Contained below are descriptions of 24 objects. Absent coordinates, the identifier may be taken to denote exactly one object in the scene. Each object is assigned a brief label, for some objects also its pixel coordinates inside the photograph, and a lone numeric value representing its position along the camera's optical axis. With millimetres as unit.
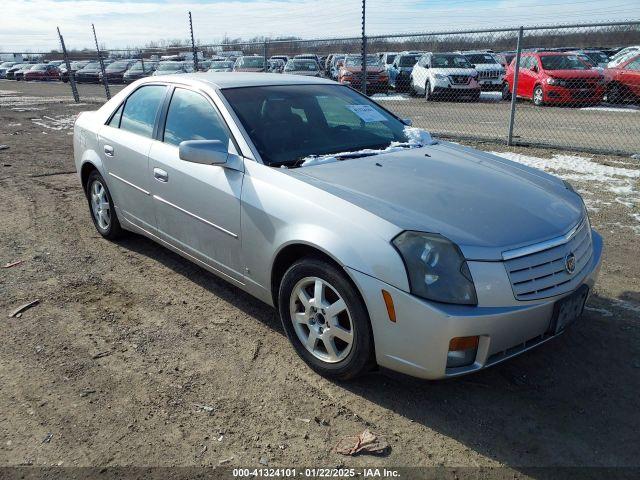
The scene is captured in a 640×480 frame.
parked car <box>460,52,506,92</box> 17797
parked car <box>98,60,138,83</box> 28734
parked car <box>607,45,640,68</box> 14748
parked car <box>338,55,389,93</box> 17203
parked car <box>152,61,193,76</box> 22645
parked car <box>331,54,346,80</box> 19781
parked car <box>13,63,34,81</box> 42612
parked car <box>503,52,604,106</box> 14070
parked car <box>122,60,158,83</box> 25234
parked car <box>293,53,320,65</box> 19800
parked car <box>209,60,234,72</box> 22945
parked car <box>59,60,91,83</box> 40588
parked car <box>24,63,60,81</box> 38969
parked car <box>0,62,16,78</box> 48828
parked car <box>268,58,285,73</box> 22109
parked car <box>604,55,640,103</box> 13773
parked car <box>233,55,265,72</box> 20500
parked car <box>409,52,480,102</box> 15984
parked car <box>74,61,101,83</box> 31828
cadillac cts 2510
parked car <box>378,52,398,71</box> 23389
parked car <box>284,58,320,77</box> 17872
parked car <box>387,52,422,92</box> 19688
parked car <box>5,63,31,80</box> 45312
